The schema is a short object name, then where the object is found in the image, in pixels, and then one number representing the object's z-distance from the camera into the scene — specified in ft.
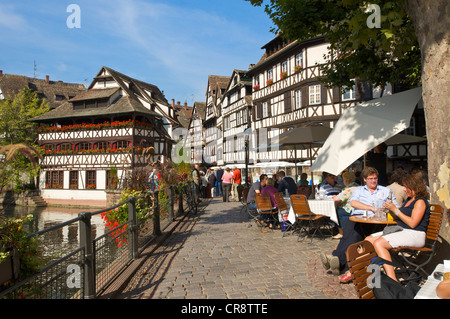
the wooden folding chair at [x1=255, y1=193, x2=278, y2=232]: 30.09
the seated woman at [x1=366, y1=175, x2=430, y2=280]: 14.20
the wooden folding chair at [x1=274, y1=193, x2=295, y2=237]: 28.14
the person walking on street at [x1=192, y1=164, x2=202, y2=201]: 55.79
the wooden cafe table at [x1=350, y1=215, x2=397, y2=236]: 16.33
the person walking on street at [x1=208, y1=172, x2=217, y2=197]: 73.31
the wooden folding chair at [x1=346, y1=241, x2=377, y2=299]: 10.51
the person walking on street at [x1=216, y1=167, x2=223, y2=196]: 72.80
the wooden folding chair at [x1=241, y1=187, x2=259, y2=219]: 41.81
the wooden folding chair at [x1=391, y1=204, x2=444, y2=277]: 14.58
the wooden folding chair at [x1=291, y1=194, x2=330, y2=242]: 24.26
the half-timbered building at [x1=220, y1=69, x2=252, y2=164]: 118.32
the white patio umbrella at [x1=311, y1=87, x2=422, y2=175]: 22.99
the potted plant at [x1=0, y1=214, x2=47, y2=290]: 9.46
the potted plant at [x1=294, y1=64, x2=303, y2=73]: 84.38
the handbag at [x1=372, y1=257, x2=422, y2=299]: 9.56
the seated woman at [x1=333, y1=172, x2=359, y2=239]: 22.36
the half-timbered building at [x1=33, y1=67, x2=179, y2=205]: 114.32
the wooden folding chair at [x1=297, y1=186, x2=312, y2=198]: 34.61
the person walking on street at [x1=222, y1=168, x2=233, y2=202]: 61.21
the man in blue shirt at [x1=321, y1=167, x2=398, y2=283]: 16.79
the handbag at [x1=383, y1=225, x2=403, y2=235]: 14.40
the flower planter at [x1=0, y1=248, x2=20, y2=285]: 9.28
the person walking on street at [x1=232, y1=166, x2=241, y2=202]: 61.57
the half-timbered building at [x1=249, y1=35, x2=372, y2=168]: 78.95
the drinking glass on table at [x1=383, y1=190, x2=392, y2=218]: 16.84
